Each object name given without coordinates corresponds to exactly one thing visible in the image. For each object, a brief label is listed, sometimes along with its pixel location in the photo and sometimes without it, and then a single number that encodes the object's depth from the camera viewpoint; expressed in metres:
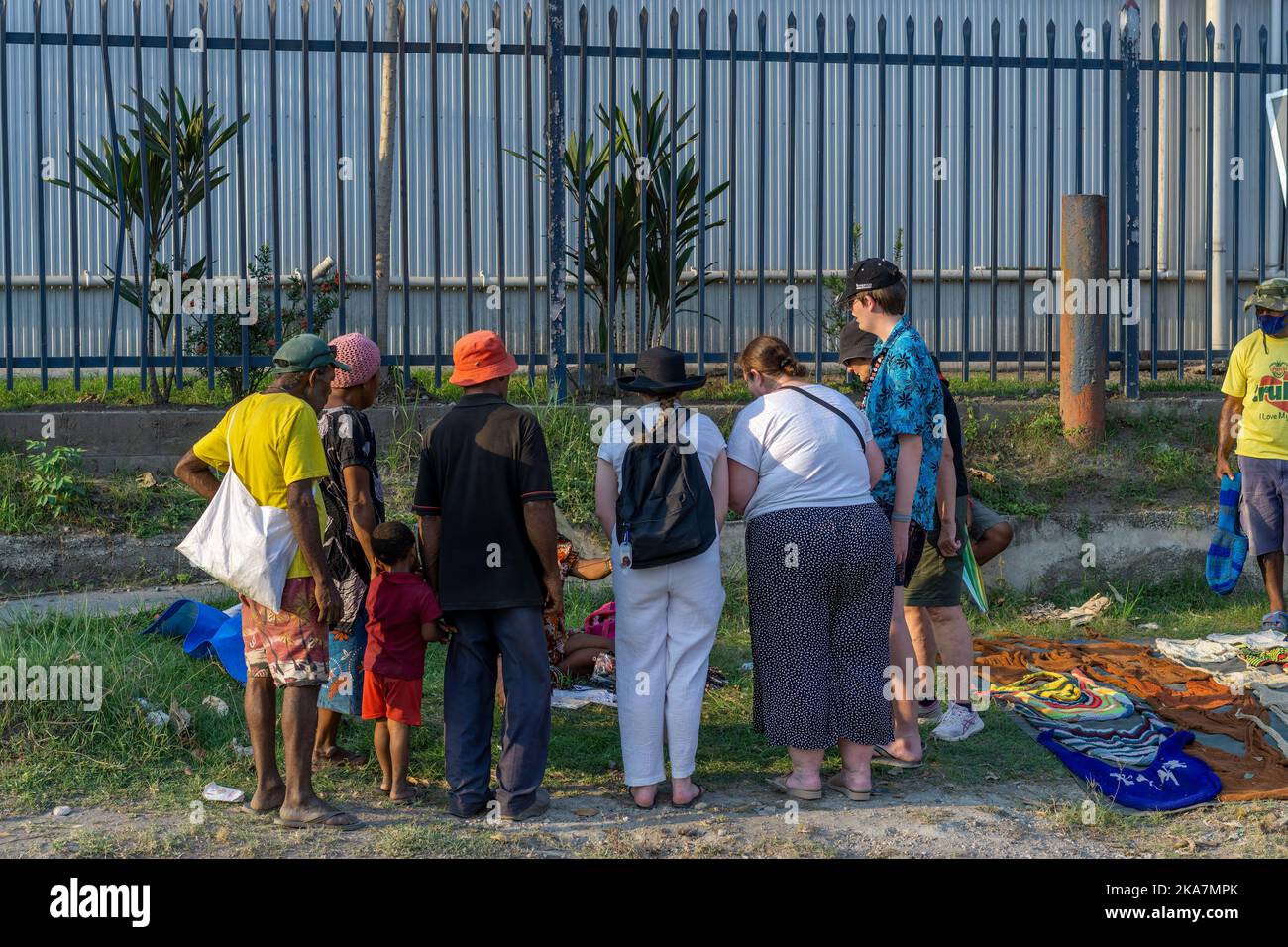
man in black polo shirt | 4.73
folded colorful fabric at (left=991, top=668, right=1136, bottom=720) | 6.00
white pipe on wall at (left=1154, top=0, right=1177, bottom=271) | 13.63
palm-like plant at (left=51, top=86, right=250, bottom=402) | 8.38
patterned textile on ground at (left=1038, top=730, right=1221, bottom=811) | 5.02
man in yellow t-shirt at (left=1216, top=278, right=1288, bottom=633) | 7.36
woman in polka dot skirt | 4.86
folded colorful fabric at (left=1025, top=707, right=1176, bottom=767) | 5.48
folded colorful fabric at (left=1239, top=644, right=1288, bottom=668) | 6.74
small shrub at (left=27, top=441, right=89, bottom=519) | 7.65
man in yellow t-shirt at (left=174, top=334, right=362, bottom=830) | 4.56
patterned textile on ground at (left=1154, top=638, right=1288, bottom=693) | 6.41
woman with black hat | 4.84
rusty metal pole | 8.41
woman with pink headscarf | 5.01
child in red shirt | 4.84
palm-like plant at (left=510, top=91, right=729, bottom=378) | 8.77
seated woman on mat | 5.97
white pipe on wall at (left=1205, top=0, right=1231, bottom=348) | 13.12
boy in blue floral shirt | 5.10
